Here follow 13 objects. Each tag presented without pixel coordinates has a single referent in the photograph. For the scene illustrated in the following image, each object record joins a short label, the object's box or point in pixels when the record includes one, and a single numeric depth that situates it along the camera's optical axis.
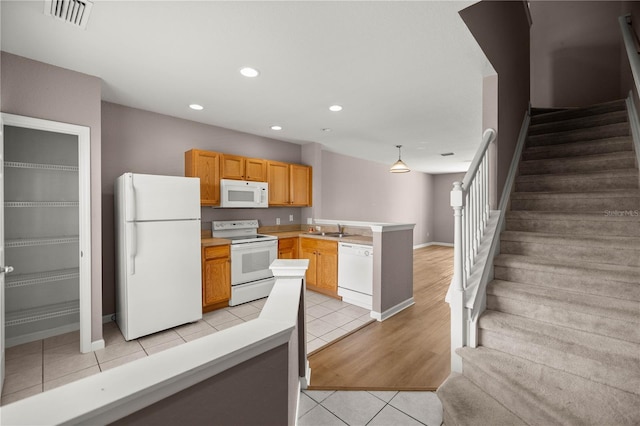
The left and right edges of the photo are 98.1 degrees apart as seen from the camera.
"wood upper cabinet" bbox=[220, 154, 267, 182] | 4.12
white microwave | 3.99
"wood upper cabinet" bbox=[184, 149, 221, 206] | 3.80
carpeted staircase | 1.62
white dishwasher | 3.65
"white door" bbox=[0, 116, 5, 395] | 2.05
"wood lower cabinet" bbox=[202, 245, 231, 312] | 3.53
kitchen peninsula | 3.45
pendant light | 5.36
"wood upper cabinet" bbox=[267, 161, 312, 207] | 4.75
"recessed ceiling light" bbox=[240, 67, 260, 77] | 2.56
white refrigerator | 2.81
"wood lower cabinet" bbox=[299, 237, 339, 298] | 4.12
